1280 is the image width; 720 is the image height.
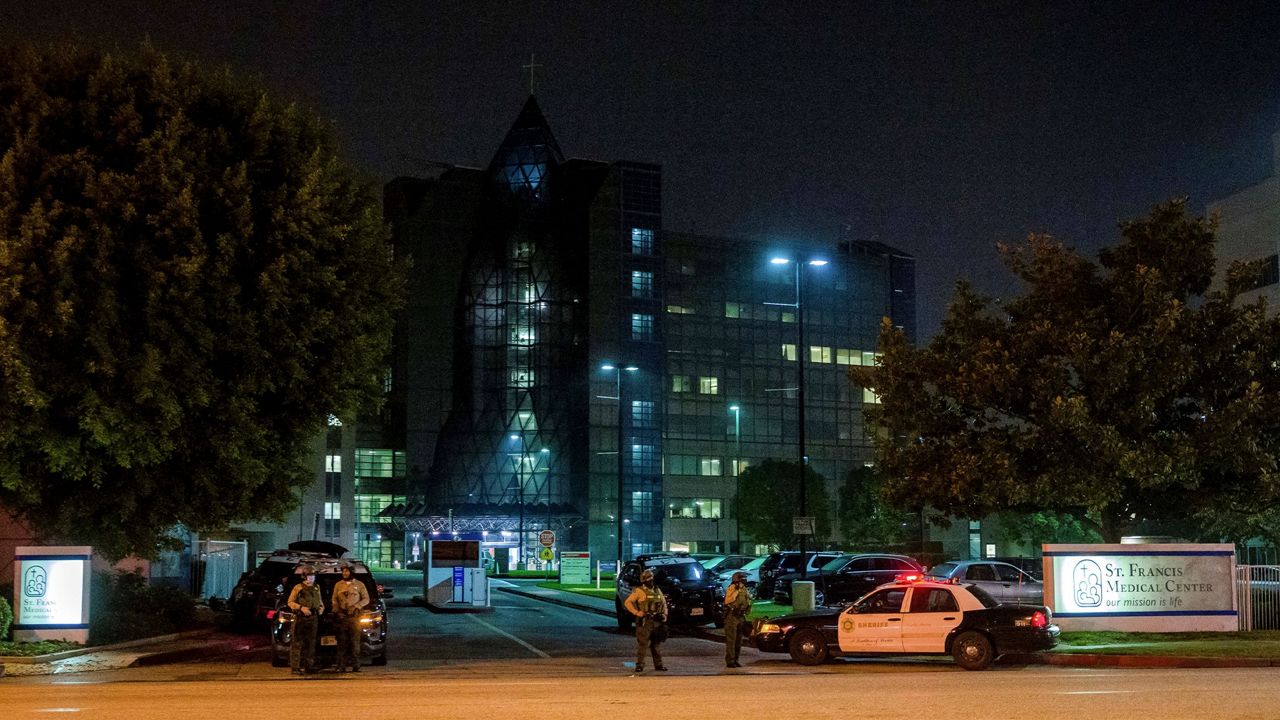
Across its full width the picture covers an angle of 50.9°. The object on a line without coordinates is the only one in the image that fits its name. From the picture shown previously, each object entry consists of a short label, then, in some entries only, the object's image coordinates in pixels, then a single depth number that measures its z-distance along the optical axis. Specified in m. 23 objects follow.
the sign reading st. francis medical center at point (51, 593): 23.75
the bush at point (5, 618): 22.86
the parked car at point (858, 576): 36.59
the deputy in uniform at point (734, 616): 22.09
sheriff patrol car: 21.25
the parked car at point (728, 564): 49.75
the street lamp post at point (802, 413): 34.06
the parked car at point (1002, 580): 34.69
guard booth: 41.12
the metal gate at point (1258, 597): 27.05
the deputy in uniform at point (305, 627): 20.22
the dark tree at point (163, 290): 22.00
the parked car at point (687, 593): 31.78
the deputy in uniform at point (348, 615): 20.42
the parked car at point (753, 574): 44.49
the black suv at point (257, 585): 30.95
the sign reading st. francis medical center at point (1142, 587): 26.31
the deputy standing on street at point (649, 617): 20.98
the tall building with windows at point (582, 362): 113.44
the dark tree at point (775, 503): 103.19
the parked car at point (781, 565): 40.25
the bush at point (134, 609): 26.31
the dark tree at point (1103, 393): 25.89
